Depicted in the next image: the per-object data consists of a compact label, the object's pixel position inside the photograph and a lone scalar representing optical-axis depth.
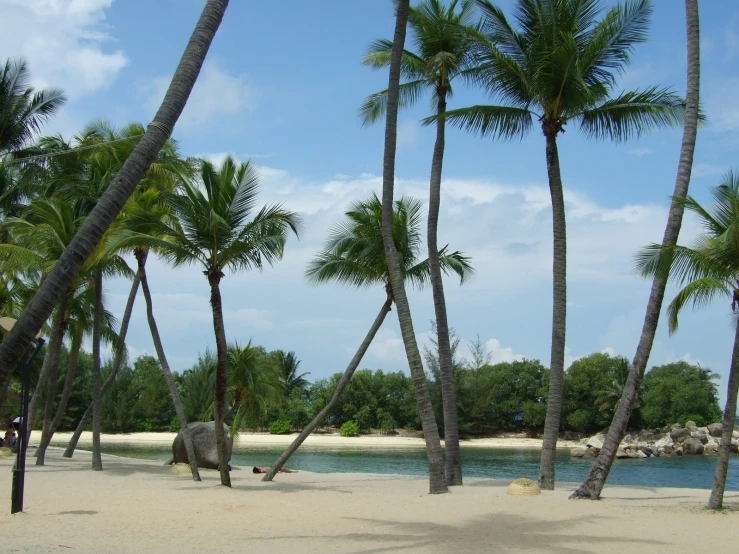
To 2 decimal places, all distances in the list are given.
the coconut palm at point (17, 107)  21.62
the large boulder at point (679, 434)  49.53
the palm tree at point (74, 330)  22.30
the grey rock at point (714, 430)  50.82
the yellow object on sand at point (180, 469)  19.30
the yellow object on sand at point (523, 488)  13.84
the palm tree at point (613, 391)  57.09
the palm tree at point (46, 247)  18.72
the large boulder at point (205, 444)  20.98
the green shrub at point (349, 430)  61.62
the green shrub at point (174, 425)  58.43
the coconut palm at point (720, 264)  11.90
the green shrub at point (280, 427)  61.38
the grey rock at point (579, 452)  44.68
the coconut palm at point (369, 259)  18.52
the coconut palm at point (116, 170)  18.61
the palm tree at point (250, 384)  24.75
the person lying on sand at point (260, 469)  20.38
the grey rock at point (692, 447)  47.72
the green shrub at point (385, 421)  62.44
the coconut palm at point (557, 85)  14.52
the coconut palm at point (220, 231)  15.49
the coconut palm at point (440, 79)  16.68
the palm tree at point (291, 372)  69.00
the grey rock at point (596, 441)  44.13
